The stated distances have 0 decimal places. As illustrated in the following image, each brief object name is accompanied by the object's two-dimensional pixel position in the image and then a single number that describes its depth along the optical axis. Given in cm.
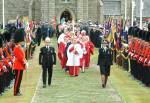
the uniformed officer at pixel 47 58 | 2575
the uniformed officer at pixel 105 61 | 2553
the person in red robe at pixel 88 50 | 3347
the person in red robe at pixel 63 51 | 3242
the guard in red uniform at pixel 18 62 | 2338
